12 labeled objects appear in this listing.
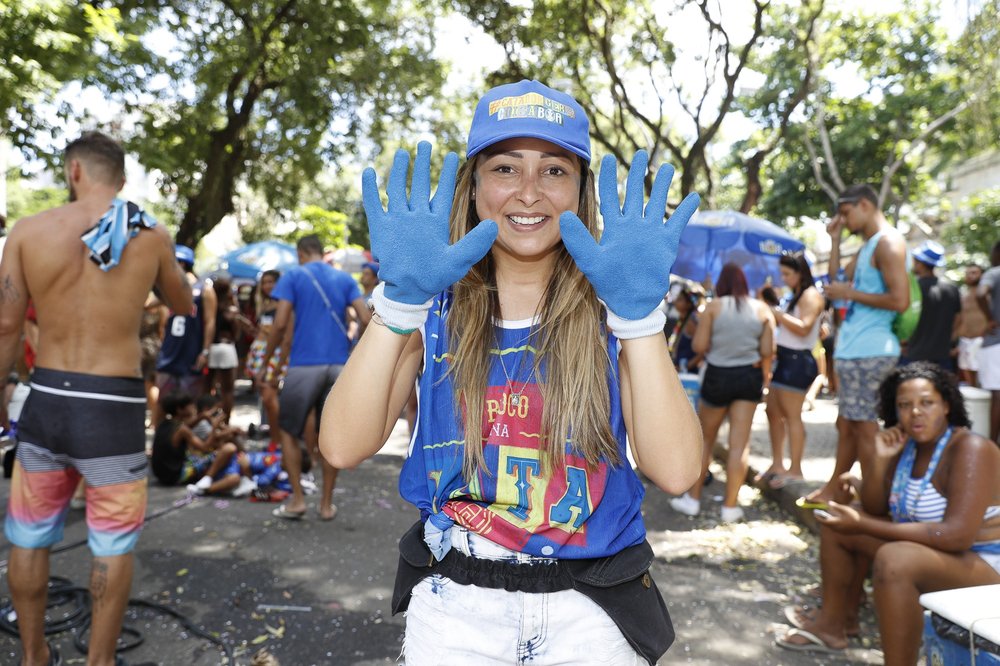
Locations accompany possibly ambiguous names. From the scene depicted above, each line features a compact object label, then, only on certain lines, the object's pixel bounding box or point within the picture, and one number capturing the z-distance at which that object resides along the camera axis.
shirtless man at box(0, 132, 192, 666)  2.89
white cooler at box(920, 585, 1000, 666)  2.06
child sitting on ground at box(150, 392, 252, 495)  5.75
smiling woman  1.39
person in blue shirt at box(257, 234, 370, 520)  5.14
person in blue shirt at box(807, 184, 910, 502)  4.28
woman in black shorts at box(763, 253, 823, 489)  5.80
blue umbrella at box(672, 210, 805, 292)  9.02
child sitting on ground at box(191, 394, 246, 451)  6.00
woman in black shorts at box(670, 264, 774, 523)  5.36
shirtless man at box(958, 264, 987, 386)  8.00
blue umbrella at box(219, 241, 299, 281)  11.86
